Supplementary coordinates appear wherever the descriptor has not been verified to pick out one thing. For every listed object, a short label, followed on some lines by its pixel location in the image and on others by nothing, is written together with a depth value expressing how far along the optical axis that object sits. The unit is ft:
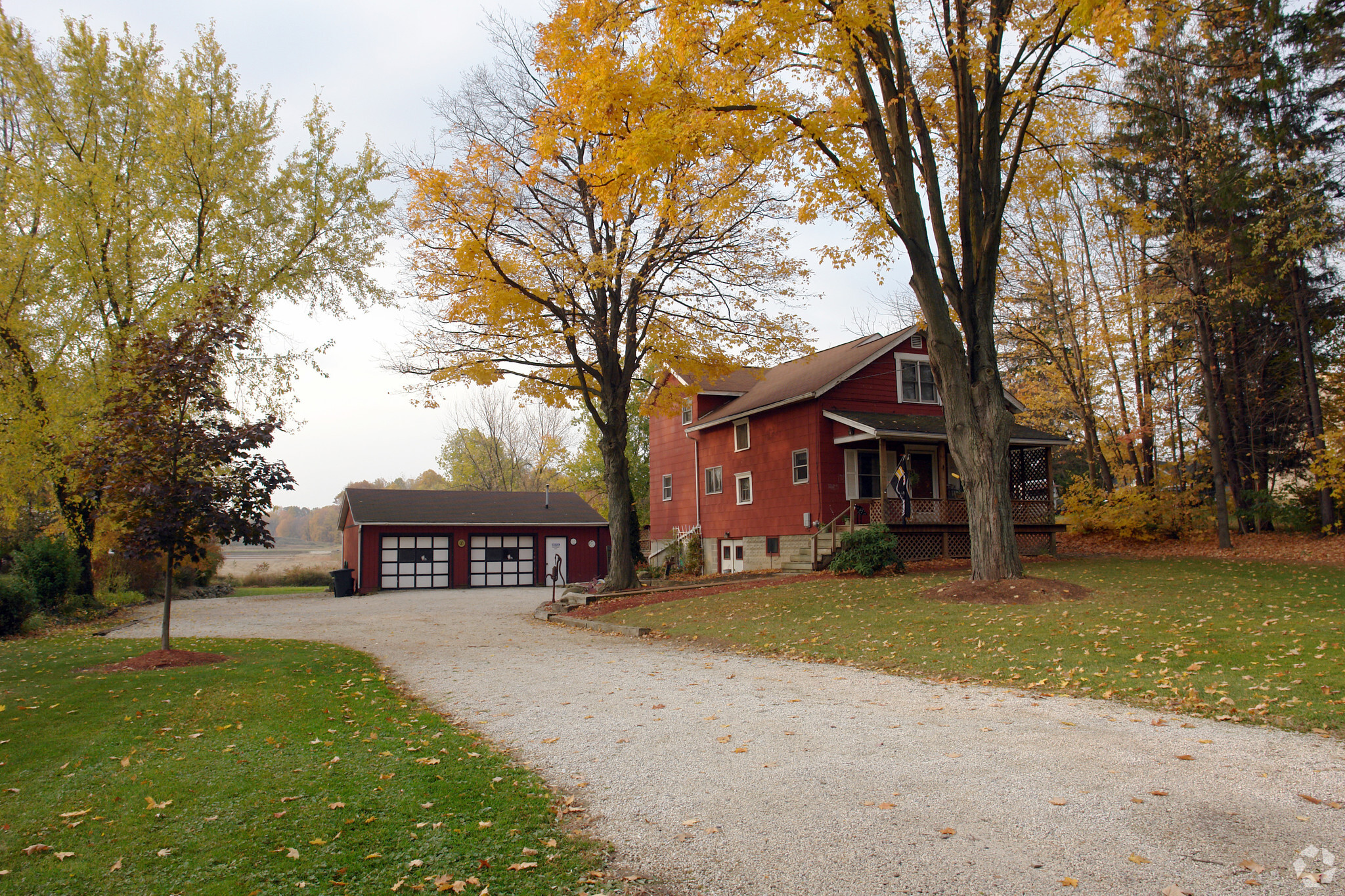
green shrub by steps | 59.31
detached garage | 102.27
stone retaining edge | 44.27
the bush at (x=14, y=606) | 50.19
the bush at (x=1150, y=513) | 79.66
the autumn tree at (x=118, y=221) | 57.36
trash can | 95.66
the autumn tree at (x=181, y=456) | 33.45
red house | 71.56
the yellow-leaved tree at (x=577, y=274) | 54.65
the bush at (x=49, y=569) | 60.18
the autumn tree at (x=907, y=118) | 39.60
